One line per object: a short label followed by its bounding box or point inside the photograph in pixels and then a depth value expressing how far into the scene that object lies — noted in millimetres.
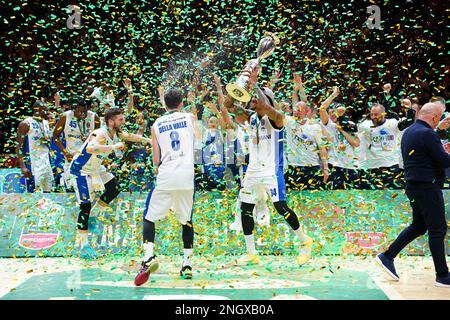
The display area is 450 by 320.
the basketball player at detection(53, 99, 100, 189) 9836
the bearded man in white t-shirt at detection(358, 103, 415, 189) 10742
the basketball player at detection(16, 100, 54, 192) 10812
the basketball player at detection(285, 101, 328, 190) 10531
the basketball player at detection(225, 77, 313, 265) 7812
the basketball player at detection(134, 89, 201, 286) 6988
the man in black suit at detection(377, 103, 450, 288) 6363
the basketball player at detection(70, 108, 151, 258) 8664
